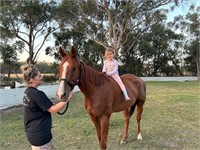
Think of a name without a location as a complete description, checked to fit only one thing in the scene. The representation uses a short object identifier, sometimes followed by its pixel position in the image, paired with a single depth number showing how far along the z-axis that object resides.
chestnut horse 3.09
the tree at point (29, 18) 22.02
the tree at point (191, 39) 33.31
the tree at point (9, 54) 25.92
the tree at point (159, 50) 35.44
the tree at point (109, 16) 22.55
